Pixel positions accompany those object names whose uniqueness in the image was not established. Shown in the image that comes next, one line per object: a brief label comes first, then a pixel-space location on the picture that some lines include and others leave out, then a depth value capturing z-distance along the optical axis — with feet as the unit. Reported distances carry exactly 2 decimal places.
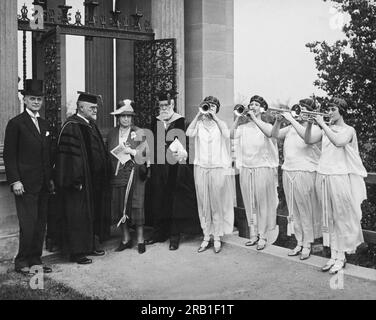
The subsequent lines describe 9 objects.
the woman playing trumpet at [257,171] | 23.58
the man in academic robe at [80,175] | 22.99
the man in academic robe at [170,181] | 25.50
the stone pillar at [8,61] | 23.63
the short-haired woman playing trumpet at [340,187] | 20.49
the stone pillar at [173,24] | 28.96
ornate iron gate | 27.91
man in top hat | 21.56
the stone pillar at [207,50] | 31.50
